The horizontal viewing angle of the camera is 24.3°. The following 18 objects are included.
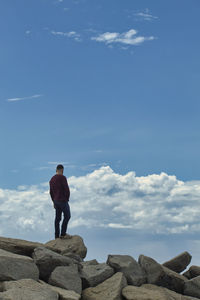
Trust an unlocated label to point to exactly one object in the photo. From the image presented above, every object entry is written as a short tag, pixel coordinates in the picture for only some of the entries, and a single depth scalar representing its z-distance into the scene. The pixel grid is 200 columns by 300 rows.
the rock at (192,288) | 14.48
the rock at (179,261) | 16.02
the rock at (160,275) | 14.19
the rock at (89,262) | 14.63
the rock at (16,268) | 12.05
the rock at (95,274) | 13.20
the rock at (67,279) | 12.41
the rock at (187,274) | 15.99
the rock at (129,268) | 13.64
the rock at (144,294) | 12.28
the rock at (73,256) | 14.30
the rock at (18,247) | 13.98
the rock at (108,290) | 12.28
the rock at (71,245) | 15.85
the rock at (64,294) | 11.39
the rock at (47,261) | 13.03
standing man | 16.80
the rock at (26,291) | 10.75
